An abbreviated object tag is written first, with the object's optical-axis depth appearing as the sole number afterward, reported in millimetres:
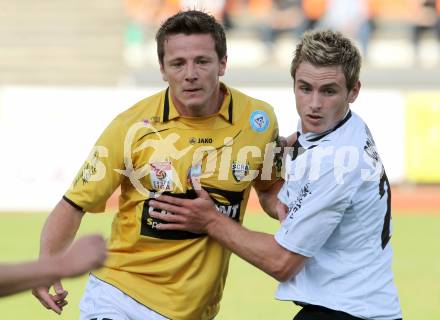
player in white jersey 9344
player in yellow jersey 10187
